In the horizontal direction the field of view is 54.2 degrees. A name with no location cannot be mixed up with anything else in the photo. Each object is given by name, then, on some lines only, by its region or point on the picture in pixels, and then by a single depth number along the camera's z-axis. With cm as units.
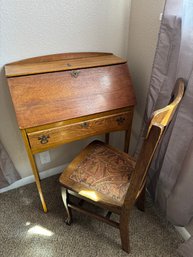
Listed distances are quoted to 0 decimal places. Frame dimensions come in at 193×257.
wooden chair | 78
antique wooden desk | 87
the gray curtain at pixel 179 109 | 78
